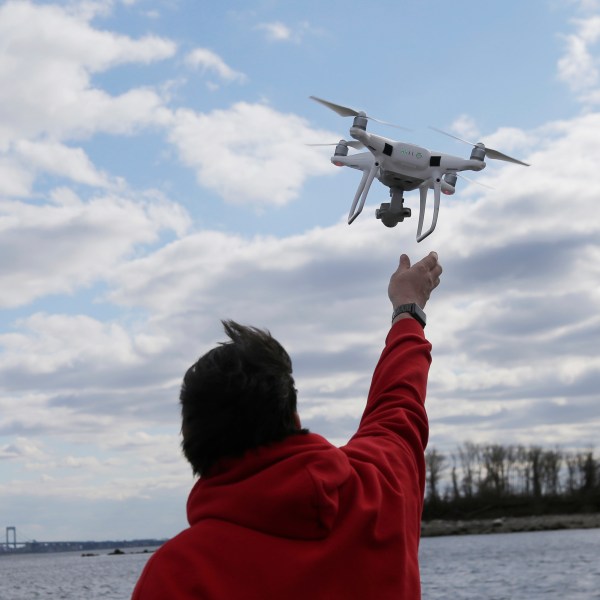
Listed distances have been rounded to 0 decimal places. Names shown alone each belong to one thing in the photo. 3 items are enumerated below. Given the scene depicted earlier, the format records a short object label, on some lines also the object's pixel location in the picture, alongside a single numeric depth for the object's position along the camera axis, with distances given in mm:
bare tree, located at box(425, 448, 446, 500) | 132000
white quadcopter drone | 3805
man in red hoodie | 2344
